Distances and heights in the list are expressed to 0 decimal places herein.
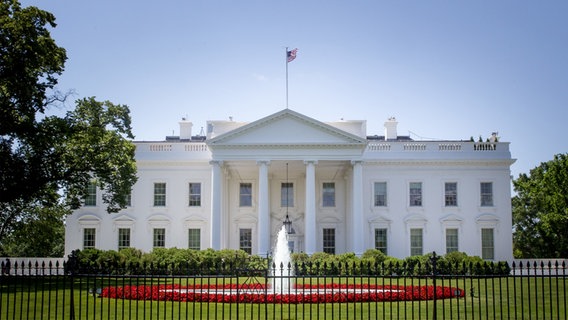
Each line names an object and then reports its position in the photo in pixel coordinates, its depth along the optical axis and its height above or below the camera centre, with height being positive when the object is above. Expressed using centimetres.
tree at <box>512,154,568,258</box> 4758 +148
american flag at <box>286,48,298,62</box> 3869 +1056
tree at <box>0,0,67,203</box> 2338 +515
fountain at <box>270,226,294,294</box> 3234 -127
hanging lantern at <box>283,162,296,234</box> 3466 +8
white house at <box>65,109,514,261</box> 4303 +177
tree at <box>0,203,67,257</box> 4284 +16
